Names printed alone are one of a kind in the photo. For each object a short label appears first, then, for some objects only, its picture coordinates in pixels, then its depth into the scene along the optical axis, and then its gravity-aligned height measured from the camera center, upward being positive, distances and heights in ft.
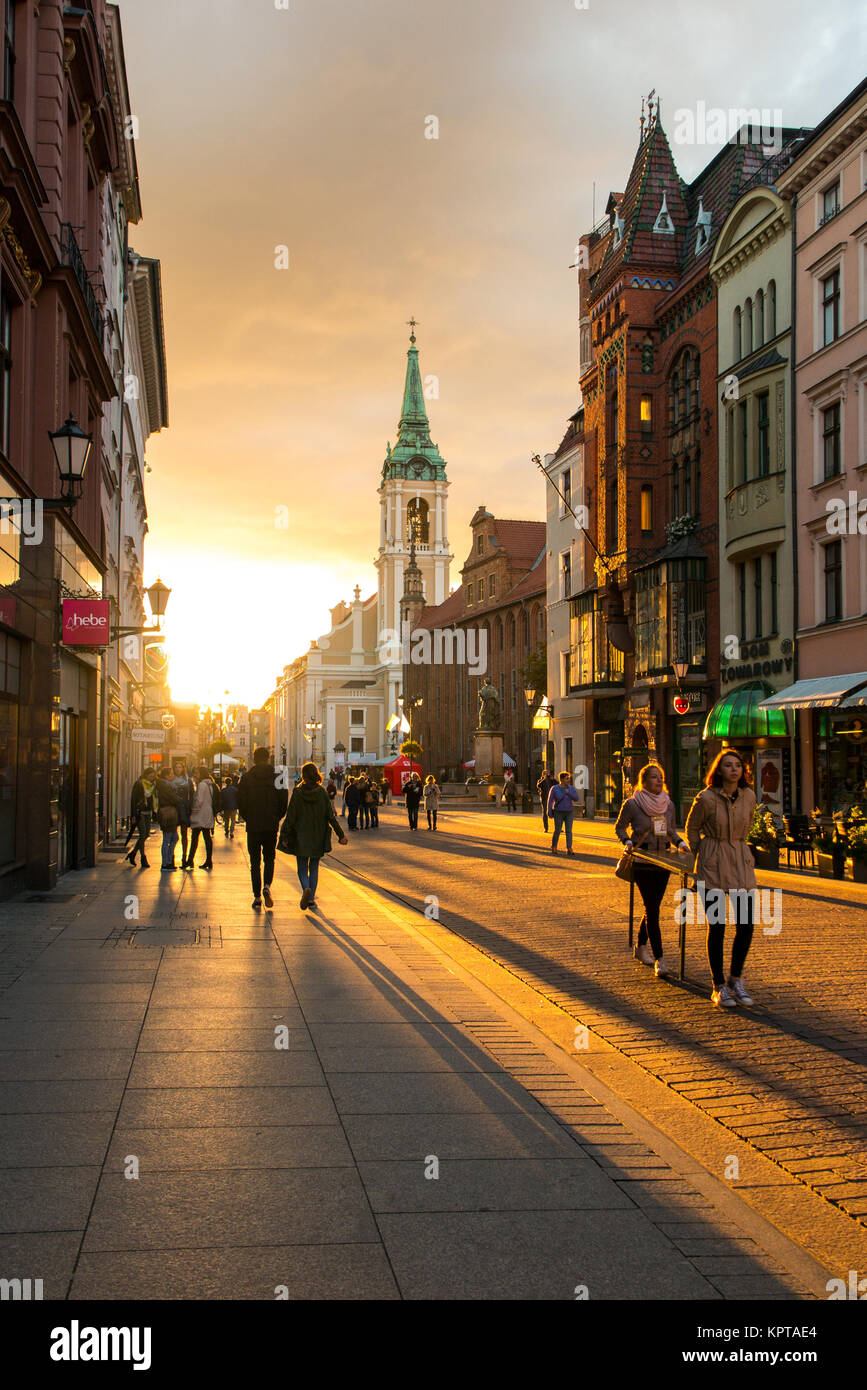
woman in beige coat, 30.42 -2.38
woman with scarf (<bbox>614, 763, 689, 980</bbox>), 35.04 -2.23
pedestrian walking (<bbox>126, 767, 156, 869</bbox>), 74.08 -3.50
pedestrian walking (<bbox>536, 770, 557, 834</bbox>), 120.47 -3.19
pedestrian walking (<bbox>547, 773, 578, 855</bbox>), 85.10 -3.55
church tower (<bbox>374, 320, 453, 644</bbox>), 435.53 +79.49
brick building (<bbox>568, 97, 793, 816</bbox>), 120.37 +28.86
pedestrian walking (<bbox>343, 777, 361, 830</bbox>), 129.08 -4.98
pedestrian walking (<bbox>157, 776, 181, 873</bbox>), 71.46 -3.77
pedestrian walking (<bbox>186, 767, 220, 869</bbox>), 73.51 -3.61
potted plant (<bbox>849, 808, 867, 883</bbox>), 64.34 -4.97
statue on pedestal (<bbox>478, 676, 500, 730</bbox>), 196.65 +6.47
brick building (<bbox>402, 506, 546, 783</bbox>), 245.45 +22.19
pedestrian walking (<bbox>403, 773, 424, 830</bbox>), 122.11 -4.61
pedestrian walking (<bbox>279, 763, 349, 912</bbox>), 47.75 -2.71
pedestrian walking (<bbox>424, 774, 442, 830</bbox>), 121.90 -4.69
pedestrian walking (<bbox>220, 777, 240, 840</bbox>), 108.47 -4.39
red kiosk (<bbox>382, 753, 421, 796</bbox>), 239.75 -4.30
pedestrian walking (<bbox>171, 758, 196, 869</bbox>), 72.95 -2.52
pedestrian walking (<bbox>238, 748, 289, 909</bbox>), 50.24 -2.27
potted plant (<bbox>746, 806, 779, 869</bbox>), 74.28 -5.31
